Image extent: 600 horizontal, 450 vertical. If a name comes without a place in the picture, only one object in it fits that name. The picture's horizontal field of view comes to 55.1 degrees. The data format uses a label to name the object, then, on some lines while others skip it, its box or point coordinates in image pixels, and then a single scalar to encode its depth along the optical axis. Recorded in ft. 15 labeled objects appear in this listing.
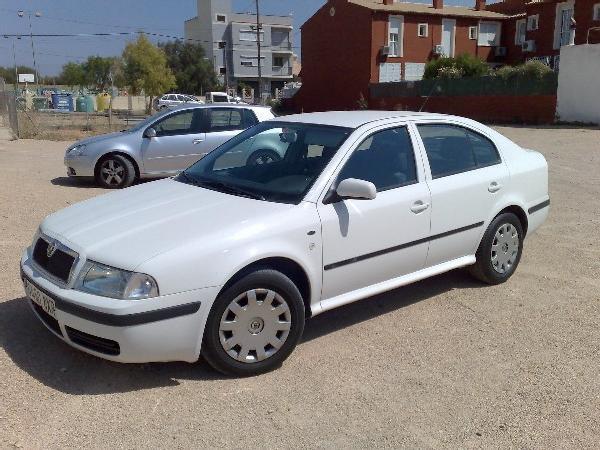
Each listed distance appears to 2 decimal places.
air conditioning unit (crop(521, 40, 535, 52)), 124.88
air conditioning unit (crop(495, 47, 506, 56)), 137.49
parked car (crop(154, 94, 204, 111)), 142.51
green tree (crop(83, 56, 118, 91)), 252.83
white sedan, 10.69
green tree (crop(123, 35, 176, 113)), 155.74
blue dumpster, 163.63
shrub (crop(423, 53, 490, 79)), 112.57
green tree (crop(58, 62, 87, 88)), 269.03
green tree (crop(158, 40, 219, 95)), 224.12
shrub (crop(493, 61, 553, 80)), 85.26
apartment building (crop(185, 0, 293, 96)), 253.65
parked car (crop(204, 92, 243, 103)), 144.46
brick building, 122.72
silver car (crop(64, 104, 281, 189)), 33.12
